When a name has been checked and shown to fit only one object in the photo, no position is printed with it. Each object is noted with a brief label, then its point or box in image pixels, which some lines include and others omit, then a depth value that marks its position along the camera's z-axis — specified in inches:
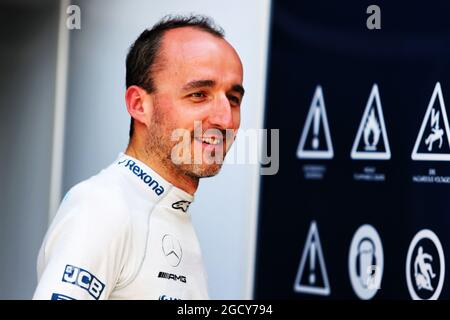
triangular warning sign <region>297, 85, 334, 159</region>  227.3
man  144.1
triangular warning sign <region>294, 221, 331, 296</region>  229.8
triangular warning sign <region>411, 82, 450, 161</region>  176.4
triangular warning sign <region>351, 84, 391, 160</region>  202.2
